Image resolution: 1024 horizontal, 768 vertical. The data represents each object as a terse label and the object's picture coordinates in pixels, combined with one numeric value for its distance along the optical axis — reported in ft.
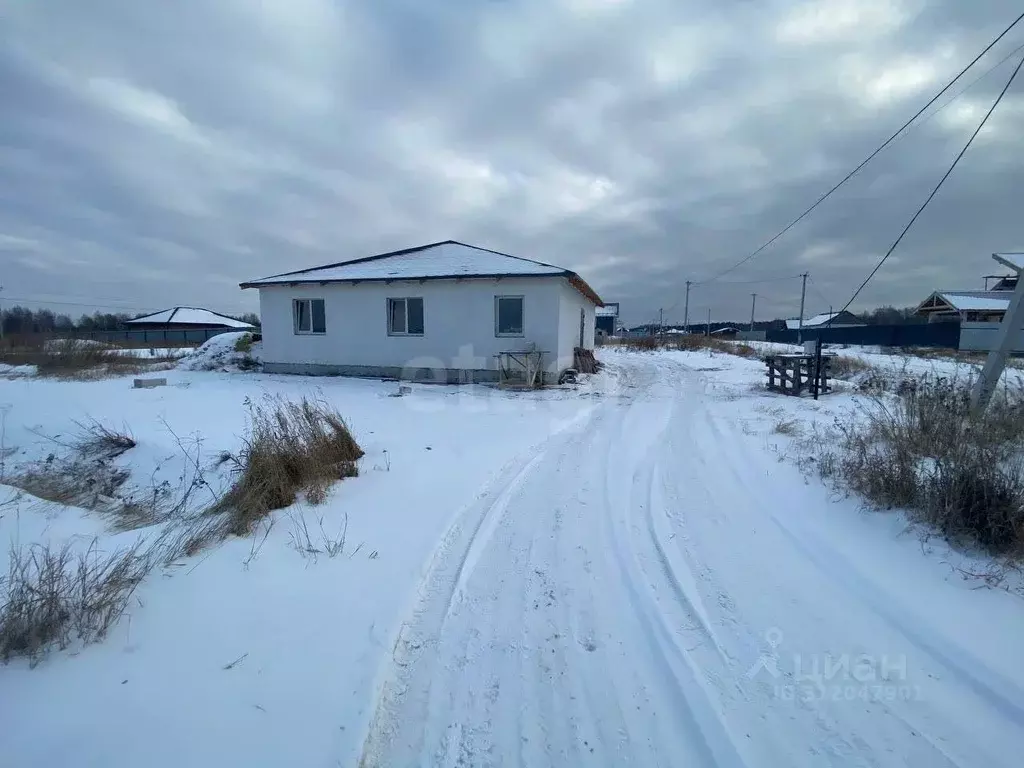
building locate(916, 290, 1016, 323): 121.70
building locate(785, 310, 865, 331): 187.38
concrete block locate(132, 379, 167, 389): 39.68
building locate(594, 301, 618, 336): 180.24
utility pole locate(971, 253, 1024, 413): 21.38
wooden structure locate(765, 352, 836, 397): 36.37
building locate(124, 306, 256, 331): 158.47
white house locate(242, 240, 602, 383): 43.27
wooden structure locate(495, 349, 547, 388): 42.11
